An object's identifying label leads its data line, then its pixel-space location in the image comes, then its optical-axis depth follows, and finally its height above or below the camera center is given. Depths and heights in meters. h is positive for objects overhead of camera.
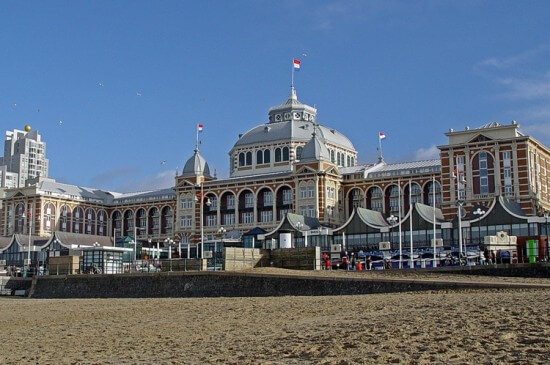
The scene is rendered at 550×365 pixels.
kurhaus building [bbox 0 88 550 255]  95.44 +10.88
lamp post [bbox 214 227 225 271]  101.72 +4.52
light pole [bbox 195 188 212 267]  119.42 +10.29
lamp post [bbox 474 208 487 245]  77.44 +4.88
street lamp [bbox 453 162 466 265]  92.43 +9.65
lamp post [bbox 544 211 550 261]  52.07 +0.88
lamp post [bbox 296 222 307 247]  81.94 +4.39
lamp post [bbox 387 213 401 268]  81.31 +4.62
